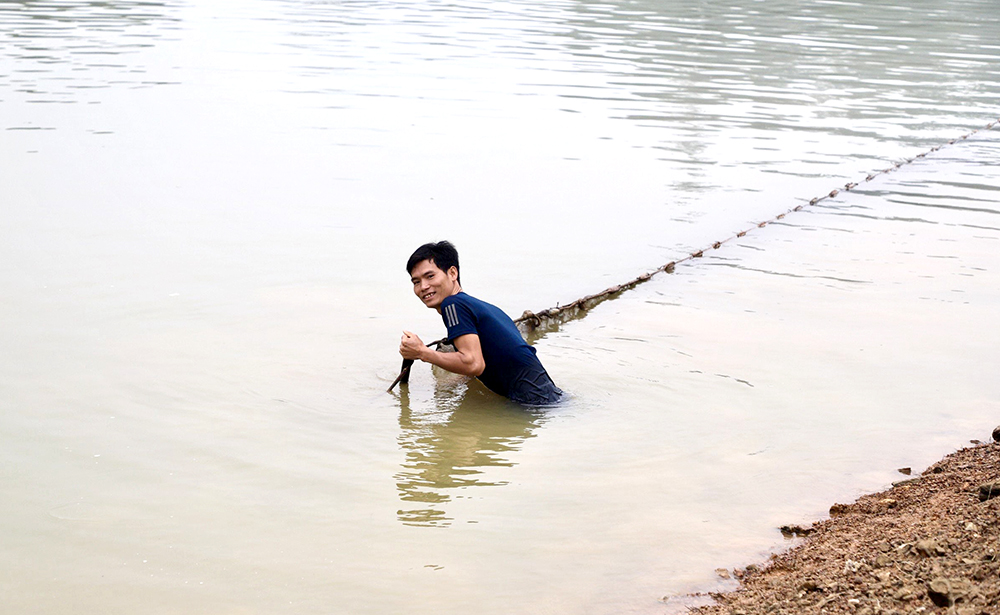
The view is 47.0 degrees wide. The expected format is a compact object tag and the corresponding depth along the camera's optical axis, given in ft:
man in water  19.29
